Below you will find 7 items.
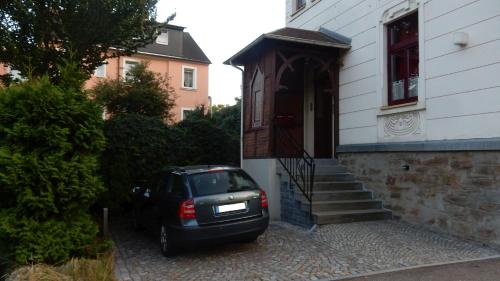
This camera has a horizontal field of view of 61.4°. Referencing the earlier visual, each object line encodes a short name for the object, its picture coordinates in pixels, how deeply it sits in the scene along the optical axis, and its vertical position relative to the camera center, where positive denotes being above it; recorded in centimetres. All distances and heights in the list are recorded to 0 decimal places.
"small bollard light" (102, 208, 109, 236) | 711 -117
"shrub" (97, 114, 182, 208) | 1082 -3
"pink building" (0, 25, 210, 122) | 2834 +612
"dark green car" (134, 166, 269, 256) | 634 -86
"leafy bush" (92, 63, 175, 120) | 1770 +245
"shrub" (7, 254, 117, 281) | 479 -141
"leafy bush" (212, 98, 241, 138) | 1986 +172
